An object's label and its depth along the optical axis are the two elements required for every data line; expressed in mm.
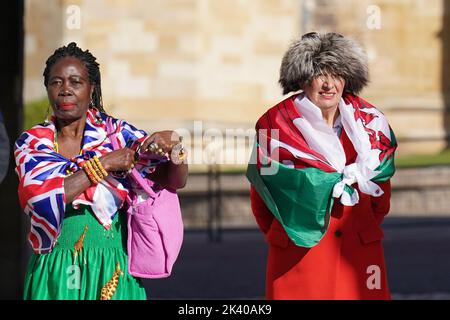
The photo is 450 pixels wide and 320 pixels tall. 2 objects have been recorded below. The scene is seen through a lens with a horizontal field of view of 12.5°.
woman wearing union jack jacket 8888
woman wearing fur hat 9787
